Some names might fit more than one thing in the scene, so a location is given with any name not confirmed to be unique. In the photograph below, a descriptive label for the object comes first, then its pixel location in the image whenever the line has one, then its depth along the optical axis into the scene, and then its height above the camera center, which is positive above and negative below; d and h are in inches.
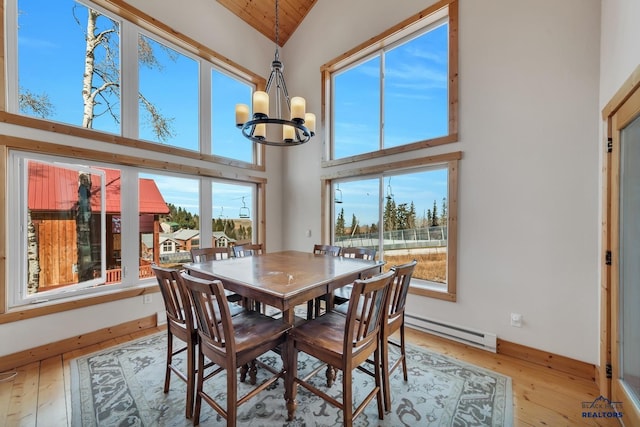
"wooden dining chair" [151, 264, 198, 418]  65.7 -29.2
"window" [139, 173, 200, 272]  131.7 -4.1
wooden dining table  64.7 -19.8
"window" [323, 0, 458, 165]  122.2 +68.2
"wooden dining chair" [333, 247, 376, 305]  102.2 -20.9
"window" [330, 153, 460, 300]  118.4 -2.7
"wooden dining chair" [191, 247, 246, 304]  111.0 -20.4
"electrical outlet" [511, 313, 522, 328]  99.0 -42.2
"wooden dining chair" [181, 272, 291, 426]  56.2 -32.5
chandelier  88.0 +34.6
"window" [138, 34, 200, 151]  132.9 +64.8
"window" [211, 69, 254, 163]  163.2 +63.0
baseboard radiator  104.2 -53.5
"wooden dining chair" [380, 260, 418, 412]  69.5 -29.4
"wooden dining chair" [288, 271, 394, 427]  57.9 -33.0
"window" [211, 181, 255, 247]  162.7 -1.7
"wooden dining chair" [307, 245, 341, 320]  125.6 -19.9
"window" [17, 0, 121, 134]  101.3 +63.9
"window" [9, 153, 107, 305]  98.0 -6.2
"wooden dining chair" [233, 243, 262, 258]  126.0 -20.0
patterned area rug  68.3 -56.1
